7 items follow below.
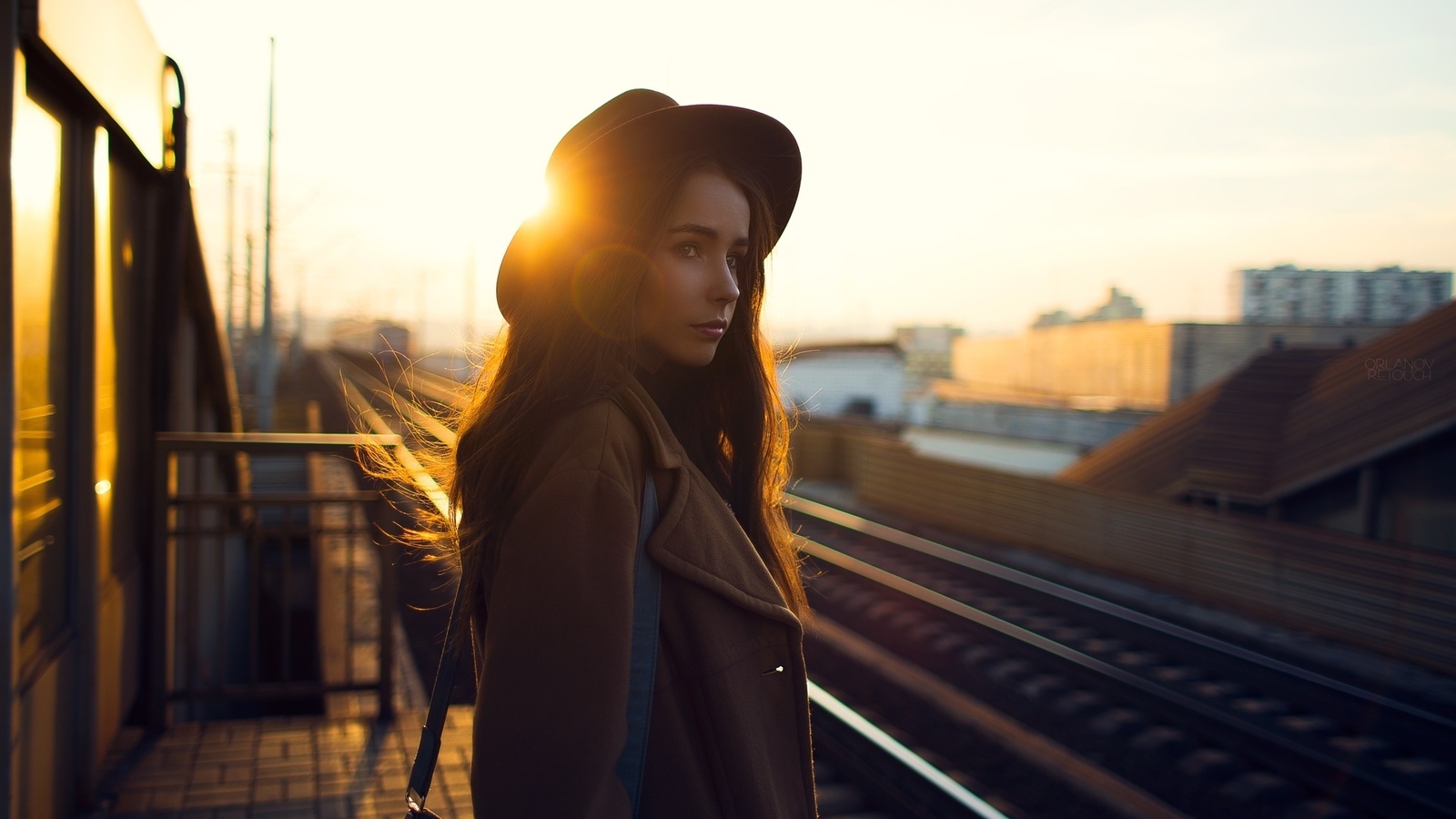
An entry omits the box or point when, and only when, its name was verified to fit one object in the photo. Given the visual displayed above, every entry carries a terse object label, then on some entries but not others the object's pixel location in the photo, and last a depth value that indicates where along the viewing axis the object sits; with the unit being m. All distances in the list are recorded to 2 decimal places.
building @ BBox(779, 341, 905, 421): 40.53
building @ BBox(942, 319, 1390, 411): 16.11
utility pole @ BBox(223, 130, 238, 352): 22.42
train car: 2.87
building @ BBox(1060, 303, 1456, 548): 10.90
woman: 1.27
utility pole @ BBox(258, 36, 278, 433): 19.36
